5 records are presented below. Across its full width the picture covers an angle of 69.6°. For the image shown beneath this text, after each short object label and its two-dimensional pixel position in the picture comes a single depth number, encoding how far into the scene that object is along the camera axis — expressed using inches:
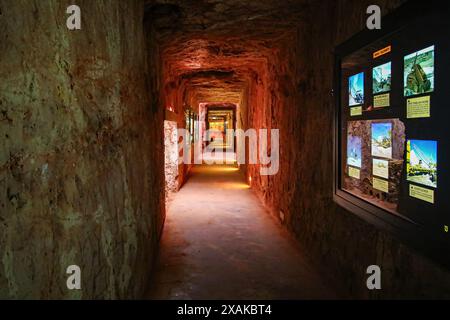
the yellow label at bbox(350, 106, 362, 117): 104.0
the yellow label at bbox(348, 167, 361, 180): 106.7
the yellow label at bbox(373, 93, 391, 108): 87.6
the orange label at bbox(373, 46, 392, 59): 88.0
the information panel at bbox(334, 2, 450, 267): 69.1
